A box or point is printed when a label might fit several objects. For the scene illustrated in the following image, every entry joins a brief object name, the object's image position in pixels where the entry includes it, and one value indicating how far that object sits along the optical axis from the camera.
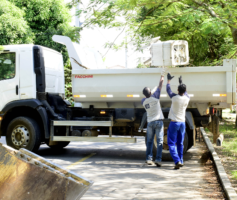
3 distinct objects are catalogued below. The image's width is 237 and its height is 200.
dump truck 14.75
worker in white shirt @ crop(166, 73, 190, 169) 13.37
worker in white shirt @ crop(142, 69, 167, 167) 13.82
